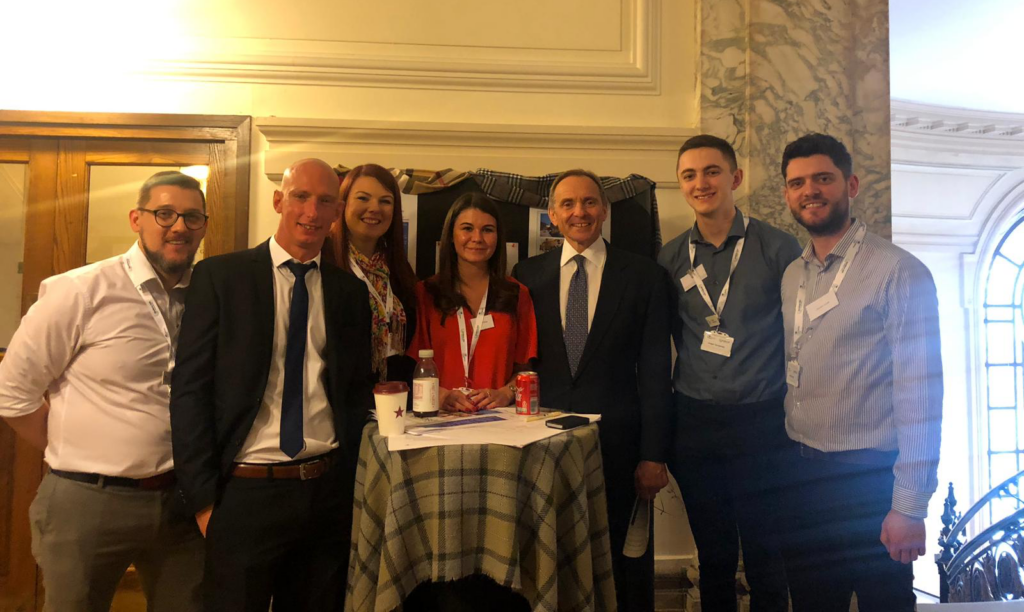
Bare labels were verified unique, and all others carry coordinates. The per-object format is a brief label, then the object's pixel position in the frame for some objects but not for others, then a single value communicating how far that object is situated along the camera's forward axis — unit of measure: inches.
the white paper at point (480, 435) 59.3
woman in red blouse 81.1
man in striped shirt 67.7
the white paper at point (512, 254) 112.3
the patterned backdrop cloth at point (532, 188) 111.0
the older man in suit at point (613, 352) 81.0
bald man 63.0
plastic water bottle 71.0
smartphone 67.0
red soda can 72.8
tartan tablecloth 58.2
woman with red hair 84.0
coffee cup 63.3
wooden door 113.5
